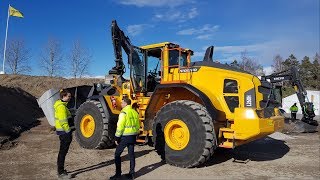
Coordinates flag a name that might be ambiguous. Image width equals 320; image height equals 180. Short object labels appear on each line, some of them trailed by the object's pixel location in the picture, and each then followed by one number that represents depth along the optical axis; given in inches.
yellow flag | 809.9
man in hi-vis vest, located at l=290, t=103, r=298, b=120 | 678.3
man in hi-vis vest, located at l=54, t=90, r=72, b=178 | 199.8
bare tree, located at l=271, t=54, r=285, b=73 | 2284.9
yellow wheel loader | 219.6
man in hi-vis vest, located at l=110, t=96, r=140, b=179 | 196.1
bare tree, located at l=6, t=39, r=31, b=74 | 1228.8
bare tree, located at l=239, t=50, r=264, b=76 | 2041.3
